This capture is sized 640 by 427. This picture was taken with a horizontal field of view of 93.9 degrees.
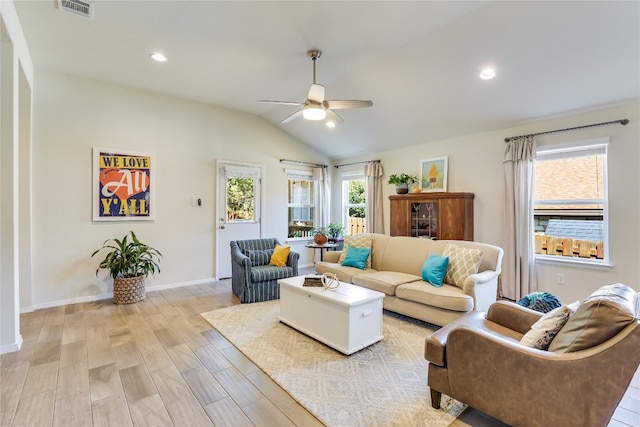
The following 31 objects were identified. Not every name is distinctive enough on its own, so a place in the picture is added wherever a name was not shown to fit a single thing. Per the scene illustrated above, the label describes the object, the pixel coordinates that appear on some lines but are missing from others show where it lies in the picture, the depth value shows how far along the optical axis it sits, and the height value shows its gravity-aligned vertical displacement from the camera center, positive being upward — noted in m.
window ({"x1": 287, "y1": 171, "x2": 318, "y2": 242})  6.31 +0.22
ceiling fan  3.00 +1.18
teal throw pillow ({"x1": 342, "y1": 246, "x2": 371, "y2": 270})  4.16 -0.62
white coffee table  2.59 -0.94
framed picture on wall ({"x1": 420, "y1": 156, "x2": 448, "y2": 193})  4.91 +0.68
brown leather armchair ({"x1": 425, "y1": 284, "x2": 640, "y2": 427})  1.34 -0.79
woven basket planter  3.93 -1.01
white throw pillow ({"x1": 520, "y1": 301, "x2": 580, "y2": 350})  1.66 -0.65
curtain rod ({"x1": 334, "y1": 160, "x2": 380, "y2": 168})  5.92 +1.08
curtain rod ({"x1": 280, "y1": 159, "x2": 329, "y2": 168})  6.04 +1.07
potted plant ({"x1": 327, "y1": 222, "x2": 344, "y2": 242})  6.05 -0.35
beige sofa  2.98 -0.78
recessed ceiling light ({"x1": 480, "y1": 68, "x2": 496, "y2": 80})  3.37 +1.61
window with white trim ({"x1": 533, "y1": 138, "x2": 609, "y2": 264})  3.60 +0.15
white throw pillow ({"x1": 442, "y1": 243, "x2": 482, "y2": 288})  3.24 -0.55
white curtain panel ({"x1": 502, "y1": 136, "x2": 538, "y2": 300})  3.99 -0.09
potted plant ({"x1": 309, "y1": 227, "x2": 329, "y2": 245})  5.16 -0.44
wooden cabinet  4.44 -0.02
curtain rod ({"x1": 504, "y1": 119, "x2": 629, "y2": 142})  3.35 +1.06
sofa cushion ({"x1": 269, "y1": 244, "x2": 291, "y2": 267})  4.36 -0.62
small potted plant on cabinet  5.19 +0.57
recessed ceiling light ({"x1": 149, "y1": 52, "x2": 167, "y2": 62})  3.40 +1.82
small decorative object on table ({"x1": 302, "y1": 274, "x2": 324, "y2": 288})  3.09 -0.71
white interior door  5.26 +0.13
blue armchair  3.95 -0.79
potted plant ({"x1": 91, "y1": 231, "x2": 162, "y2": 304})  3.94 -0.72
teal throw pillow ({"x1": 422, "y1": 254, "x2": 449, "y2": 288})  3.33 -0.64
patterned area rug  1.88 -1.24
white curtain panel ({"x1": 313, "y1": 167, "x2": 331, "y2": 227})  6.57 +0.48
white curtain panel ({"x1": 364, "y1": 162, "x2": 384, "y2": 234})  5.84 +0.31
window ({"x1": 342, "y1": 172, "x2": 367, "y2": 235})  6.46 +0.24
